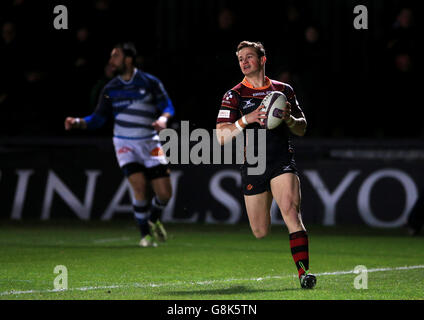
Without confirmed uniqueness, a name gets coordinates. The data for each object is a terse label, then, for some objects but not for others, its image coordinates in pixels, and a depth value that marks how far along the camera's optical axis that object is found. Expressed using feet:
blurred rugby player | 73.25
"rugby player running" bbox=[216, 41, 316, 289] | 47.26
